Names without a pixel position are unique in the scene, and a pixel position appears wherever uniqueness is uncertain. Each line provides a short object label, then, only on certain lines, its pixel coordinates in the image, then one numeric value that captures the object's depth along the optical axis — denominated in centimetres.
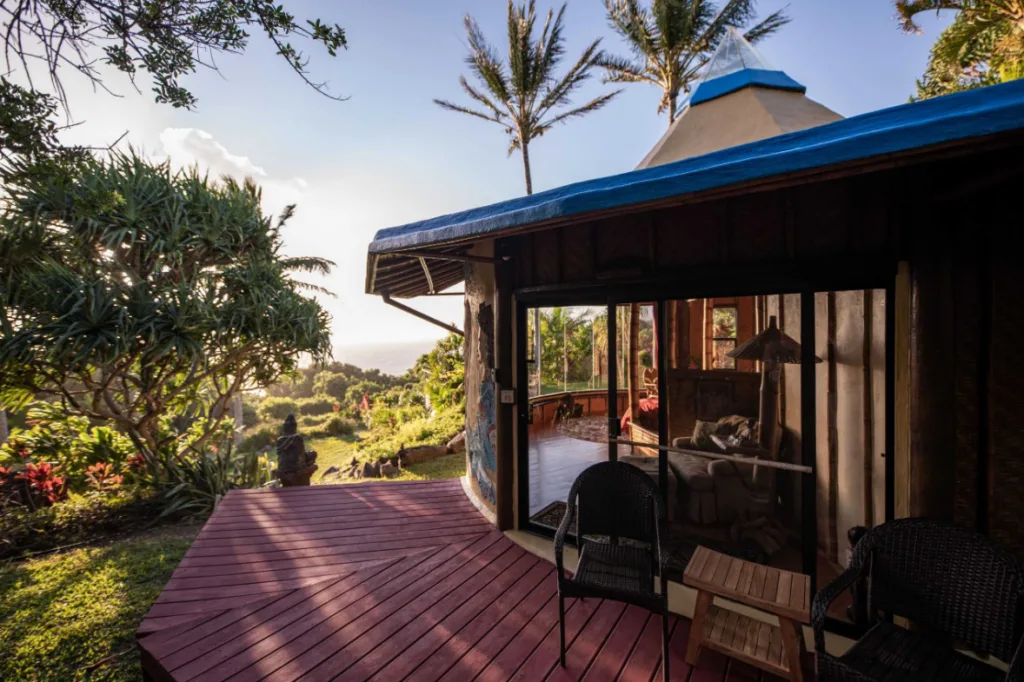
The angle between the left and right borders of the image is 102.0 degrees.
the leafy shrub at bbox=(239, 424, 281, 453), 1618
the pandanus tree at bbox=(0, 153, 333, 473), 457
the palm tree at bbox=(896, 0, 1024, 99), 622
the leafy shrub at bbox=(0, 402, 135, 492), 573
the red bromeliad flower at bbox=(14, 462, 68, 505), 537
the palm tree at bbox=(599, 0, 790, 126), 1244
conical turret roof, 382
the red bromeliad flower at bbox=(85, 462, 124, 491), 562
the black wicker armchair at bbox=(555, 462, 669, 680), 232
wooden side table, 202
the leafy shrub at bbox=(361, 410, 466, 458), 823
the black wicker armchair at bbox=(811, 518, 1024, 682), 162
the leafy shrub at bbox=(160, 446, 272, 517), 552
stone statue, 588
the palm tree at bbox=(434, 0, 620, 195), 1314
